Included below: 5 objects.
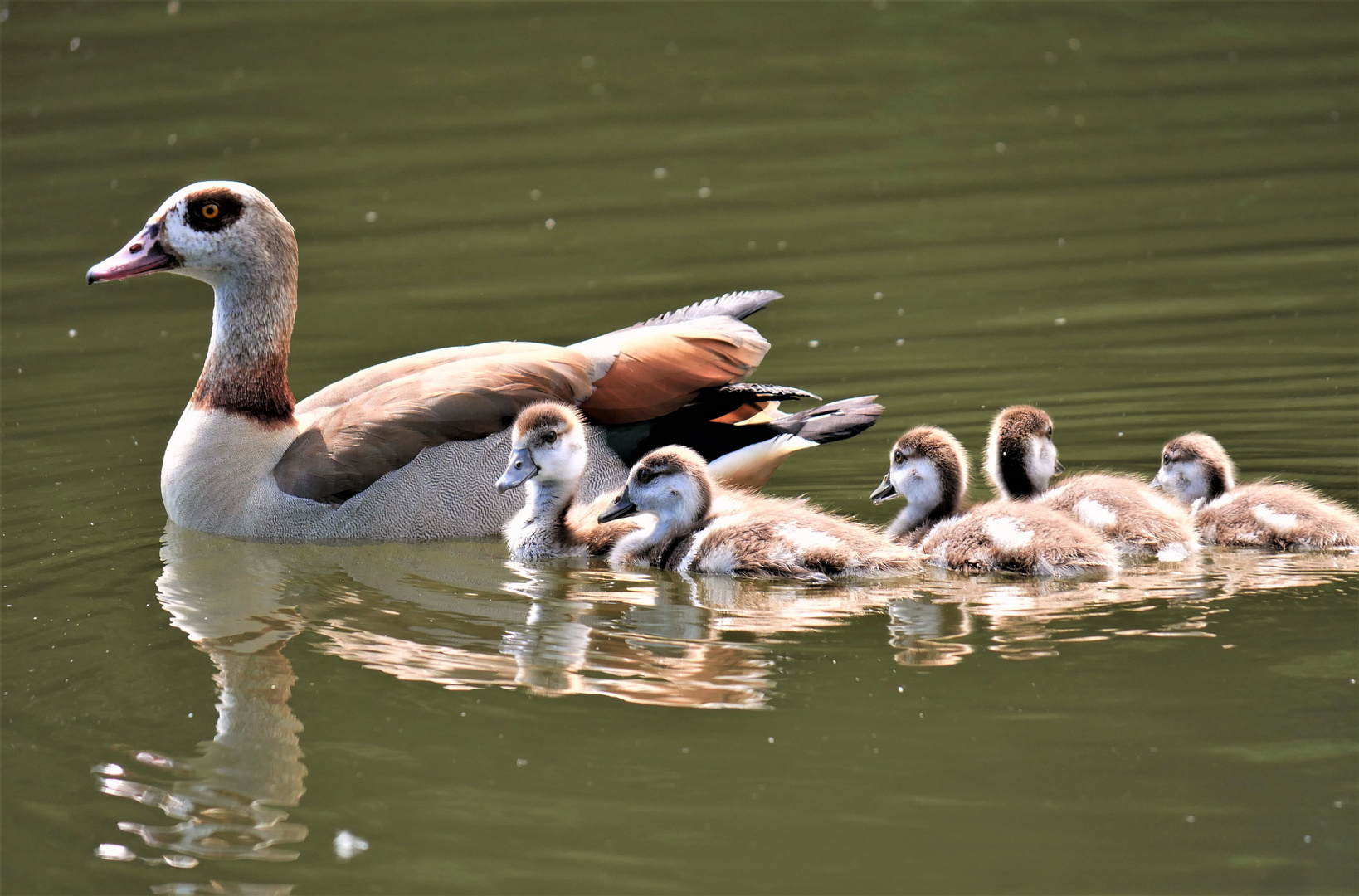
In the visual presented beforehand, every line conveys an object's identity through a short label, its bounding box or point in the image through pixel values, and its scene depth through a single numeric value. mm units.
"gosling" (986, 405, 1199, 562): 13984
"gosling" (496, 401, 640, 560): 15109
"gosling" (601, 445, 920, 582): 14102
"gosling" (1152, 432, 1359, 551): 13773
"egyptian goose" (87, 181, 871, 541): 16344
